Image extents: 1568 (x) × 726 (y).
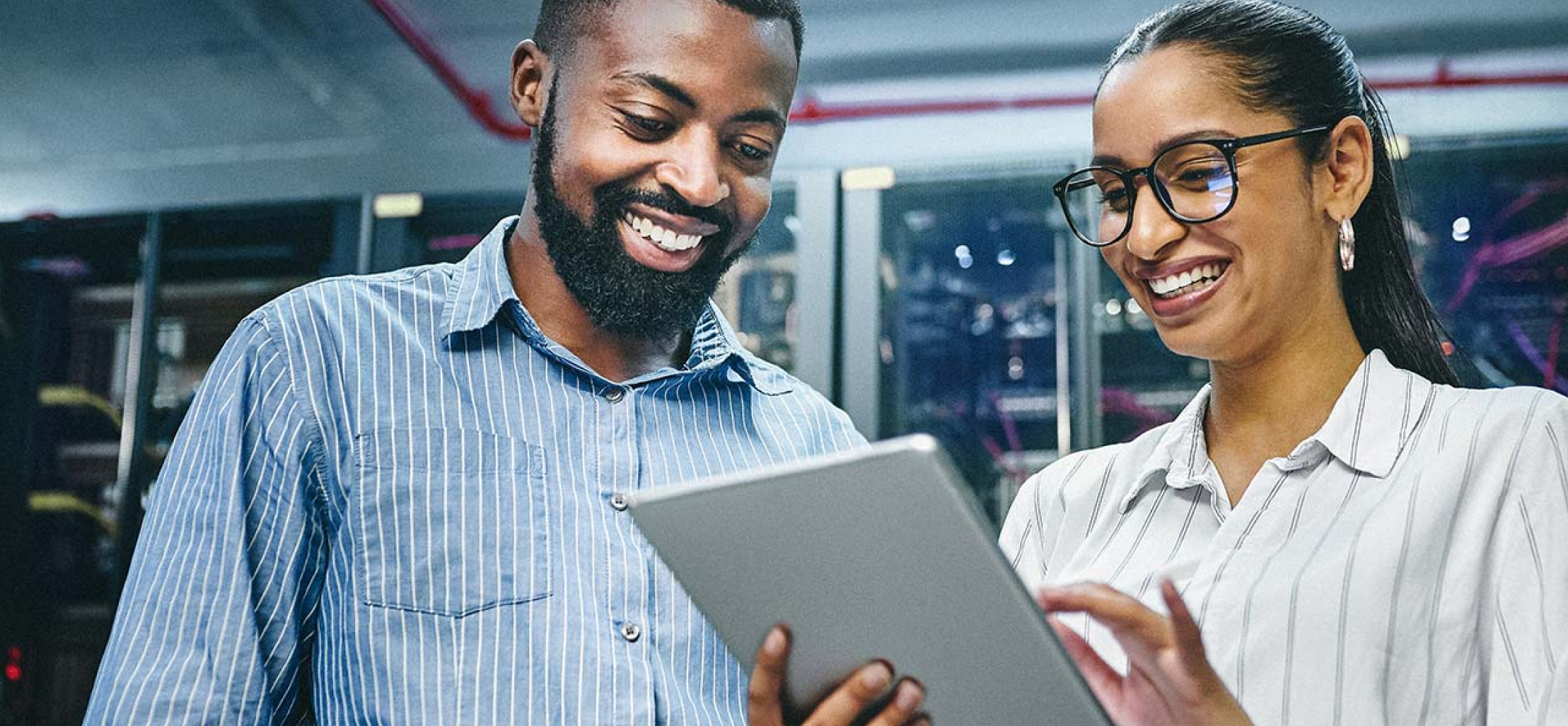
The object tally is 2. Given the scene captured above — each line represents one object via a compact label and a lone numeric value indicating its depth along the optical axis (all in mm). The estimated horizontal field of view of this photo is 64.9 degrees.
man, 1056
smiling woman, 854
